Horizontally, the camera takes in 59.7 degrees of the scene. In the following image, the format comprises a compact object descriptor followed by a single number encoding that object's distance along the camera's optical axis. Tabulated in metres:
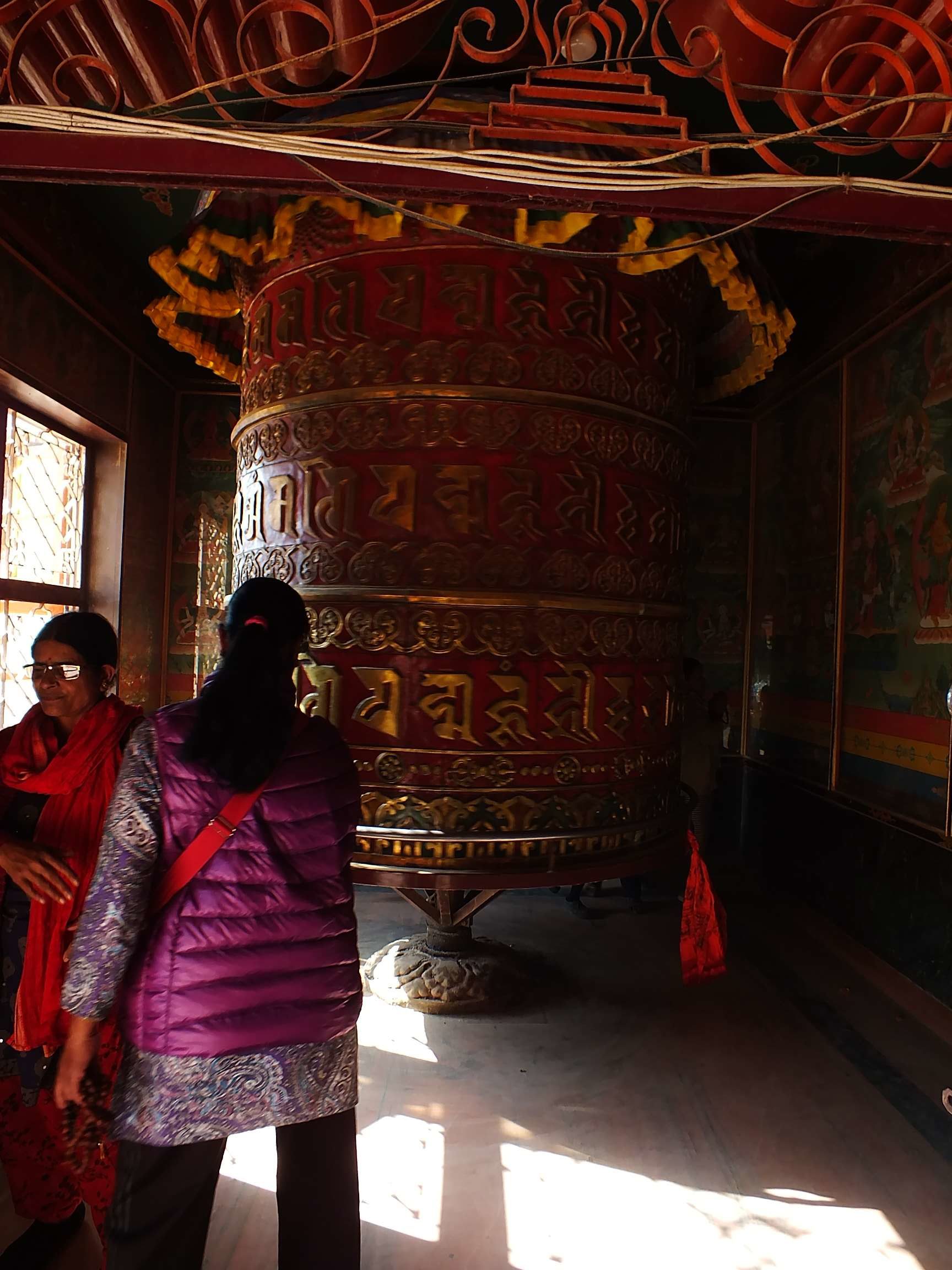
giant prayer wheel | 2.66
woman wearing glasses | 1.80
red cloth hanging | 3.06
